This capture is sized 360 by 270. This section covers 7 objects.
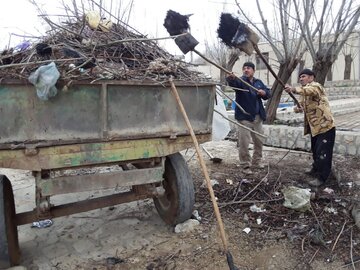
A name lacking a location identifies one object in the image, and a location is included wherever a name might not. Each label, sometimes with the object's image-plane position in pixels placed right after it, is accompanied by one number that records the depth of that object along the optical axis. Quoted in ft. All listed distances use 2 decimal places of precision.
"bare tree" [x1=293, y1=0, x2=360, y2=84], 24.09
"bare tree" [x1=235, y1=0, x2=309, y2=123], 25.96
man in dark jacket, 18.33
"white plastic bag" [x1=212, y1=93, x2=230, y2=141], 16.37
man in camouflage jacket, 15.16
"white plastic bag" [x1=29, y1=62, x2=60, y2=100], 8.55
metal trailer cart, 8.98
